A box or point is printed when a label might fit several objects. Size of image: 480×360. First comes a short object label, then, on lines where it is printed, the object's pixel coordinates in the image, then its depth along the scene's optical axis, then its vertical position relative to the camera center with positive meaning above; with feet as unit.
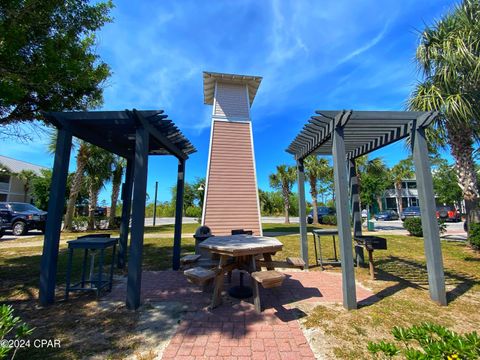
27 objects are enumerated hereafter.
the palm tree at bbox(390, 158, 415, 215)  106.01 +17.62
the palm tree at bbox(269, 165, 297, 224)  72.95 +10.40
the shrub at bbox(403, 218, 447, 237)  38.01 -2.60
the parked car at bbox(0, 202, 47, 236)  39.52 -1.09
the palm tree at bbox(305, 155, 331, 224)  66.74 +11.60
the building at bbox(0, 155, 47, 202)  87.58 +11.13
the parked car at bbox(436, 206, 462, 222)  77.15 -1.39
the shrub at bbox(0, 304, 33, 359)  4.30 -2.11
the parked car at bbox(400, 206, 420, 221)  76.64 -0.36
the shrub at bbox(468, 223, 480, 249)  22.38 -2.39
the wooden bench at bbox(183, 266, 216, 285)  9.73 -2.76
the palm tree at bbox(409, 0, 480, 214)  21.33 +12.32
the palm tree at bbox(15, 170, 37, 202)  89.47 +13.22
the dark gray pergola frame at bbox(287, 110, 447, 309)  11.02 +2.21
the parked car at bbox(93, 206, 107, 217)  89.63 +0.61
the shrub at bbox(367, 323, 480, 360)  3.30 -2.04
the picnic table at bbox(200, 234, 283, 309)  10.62 -1.94
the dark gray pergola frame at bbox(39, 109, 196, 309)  11.08 +2.09
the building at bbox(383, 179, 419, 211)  125.77 +8.24
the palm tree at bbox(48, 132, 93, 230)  44.43 +7.69
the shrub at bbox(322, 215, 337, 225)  63.70 -2.30
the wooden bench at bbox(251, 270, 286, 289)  9.25 -2.72
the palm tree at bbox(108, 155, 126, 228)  53.11 +8.18
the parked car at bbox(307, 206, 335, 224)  69.88 -0.28
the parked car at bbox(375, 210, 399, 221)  94.84 -2.07
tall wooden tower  32.63 +7.48
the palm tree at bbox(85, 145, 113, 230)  48.32 +8.60
